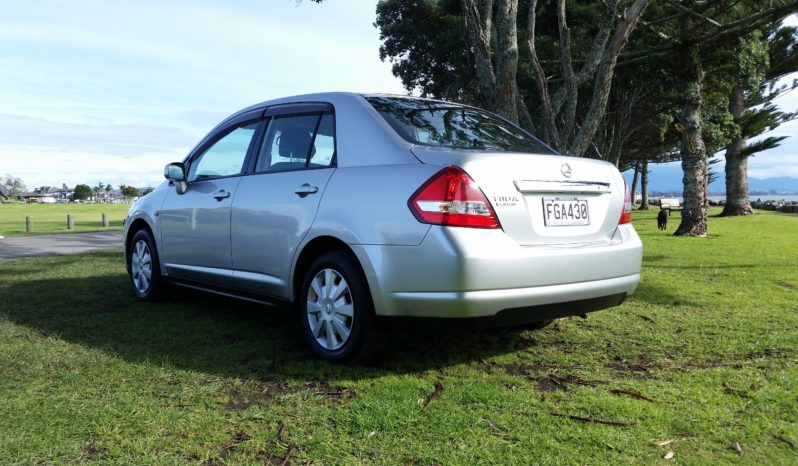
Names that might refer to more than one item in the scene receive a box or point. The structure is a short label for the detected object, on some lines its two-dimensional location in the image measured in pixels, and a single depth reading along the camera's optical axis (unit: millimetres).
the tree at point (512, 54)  7820
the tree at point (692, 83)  15711
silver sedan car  3346
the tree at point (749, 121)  26859
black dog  18938
